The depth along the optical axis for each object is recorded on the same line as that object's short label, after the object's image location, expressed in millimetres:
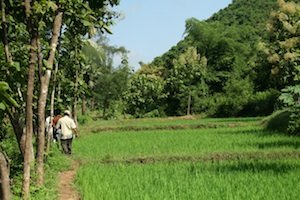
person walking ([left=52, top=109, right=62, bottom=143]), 16594
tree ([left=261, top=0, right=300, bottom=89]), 31334
